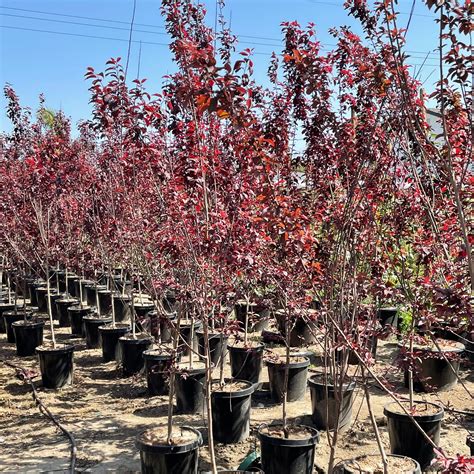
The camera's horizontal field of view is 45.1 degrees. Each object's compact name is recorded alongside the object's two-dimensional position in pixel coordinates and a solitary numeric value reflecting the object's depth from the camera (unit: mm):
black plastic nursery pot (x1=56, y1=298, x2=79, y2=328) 10797
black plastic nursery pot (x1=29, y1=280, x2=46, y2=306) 13147
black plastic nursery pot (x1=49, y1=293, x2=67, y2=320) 11752
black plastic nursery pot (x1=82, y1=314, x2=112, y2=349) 9000
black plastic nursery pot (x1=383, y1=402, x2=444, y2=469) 4664
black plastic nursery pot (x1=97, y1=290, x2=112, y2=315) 11000
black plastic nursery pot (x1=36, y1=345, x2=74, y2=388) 7188
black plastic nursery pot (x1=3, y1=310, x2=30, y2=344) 9875
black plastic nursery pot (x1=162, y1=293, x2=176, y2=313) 10228
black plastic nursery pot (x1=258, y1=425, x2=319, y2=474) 4383
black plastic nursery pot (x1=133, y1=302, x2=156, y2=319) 9711
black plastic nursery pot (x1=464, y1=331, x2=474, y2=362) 7763
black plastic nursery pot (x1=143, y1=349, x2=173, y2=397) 6617
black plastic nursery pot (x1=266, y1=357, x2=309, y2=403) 6309
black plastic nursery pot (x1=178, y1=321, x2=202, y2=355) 8148
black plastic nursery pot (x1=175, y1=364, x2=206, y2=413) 5992
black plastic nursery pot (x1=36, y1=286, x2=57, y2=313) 12352
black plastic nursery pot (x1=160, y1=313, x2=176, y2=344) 8782
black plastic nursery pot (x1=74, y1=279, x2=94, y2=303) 12367
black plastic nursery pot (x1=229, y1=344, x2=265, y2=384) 6965
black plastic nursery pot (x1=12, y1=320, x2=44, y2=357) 8703
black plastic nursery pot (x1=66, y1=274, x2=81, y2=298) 13125
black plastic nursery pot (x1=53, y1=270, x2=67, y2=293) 13923
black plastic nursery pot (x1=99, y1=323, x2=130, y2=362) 8141
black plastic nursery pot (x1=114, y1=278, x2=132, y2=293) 12619
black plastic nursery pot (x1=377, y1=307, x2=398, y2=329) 9680
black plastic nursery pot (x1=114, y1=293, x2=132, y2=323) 10867
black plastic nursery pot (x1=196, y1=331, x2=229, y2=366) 7914
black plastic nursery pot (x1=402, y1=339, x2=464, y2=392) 6699
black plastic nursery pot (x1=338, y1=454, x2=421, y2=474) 3818
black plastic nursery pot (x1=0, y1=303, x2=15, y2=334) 10988
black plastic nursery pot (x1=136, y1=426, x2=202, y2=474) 4246
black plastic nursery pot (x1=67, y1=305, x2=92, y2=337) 9922
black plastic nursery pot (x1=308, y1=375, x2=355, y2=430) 5406
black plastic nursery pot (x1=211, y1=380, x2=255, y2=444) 5320
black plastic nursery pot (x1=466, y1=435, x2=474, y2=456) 4223
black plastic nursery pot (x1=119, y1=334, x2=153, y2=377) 7547
